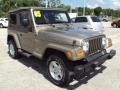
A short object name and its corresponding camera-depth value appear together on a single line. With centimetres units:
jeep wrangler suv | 249
